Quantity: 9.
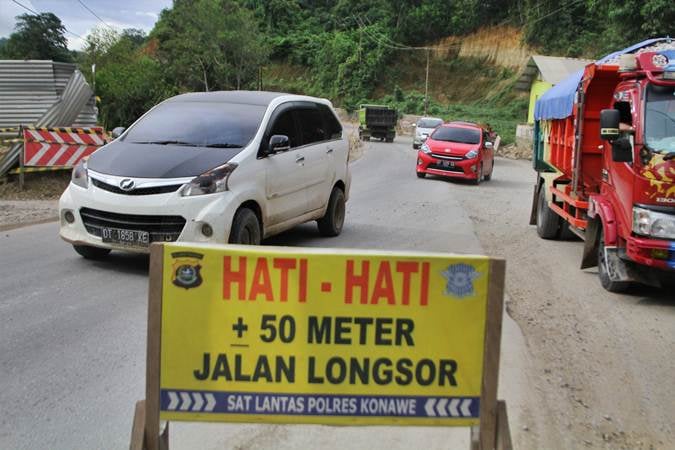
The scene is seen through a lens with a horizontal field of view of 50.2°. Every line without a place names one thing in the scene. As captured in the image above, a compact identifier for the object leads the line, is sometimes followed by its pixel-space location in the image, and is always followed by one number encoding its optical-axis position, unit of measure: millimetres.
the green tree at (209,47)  54844
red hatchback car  20141
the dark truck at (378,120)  45125
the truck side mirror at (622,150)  7441
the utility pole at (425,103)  65050
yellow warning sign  2943
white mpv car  7176
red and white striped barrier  13945
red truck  7055
